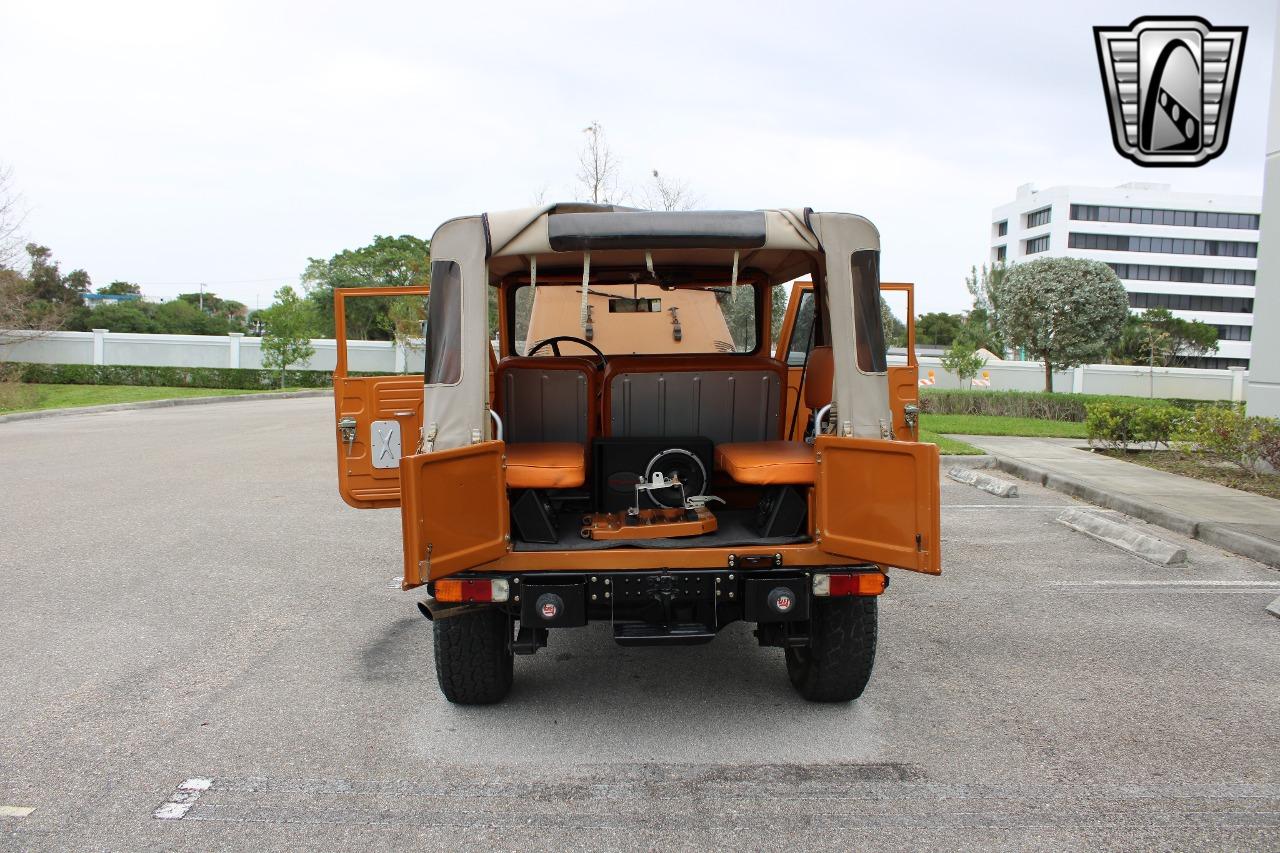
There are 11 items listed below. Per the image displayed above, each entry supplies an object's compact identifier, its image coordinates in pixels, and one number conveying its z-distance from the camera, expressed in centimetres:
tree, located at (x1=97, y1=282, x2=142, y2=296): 8775
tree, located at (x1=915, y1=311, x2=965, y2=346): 7750
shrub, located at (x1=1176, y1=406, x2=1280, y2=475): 1077
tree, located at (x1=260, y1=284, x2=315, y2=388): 3275
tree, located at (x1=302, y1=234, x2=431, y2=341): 5503
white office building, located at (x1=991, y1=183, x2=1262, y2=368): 7544
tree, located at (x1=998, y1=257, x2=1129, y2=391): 2702
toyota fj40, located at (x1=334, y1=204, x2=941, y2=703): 390
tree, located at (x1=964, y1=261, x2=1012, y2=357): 4638
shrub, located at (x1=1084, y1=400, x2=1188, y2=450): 1376
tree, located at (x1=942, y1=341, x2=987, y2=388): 2789
